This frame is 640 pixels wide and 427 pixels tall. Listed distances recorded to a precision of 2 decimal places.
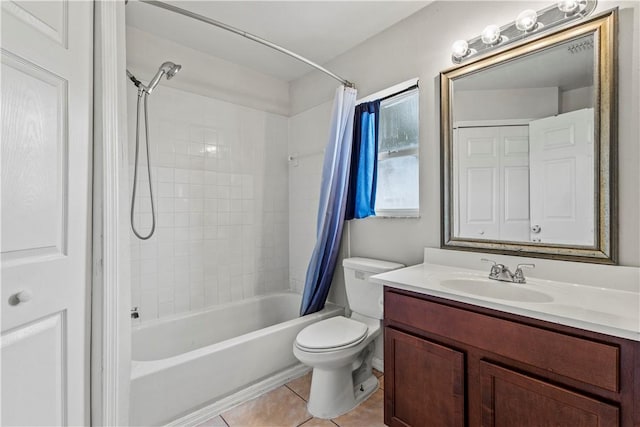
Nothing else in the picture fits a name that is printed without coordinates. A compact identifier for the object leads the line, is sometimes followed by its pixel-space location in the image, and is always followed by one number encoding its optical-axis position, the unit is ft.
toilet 5.27
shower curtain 6.95
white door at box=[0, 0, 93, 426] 2.71
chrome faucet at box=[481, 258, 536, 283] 4.46
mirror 4.08
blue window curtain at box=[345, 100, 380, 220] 6.87
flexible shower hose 6.24
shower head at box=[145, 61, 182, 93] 5.66
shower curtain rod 4.81
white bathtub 4.82
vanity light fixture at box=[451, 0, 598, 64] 4.20
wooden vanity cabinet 2.88
